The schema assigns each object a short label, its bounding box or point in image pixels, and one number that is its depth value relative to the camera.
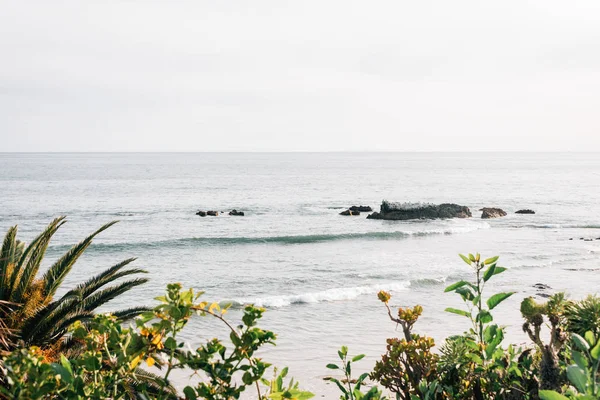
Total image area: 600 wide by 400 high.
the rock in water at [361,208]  44.69
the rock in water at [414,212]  40.03
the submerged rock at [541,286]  19.17
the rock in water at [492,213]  41.94
